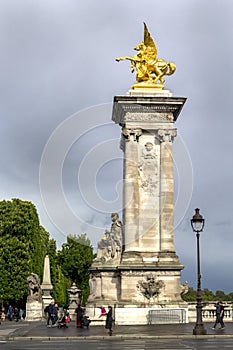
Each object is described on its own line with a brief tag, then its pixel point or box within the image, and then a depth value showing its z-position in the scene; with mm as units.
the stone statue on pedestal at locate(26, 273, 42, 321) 50438
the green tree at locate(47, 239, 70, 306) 76562
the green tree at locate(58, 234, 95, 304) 86250
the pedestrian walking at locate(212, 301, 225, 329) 32094
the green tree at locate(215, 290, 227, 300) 110100
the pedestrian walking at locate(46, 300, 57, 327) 37553
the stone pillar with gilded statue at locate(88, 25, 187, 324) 36625
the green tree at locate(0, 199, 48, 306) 63281
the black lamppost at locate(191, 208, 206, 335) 29828
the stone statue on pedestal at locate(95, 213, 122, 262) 38375
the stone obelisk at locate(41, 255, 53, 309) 57053
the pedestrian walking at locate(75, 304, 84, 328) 34469
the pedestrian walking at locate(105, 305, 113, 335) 29566
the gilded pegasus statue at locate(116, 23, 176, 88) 40750
